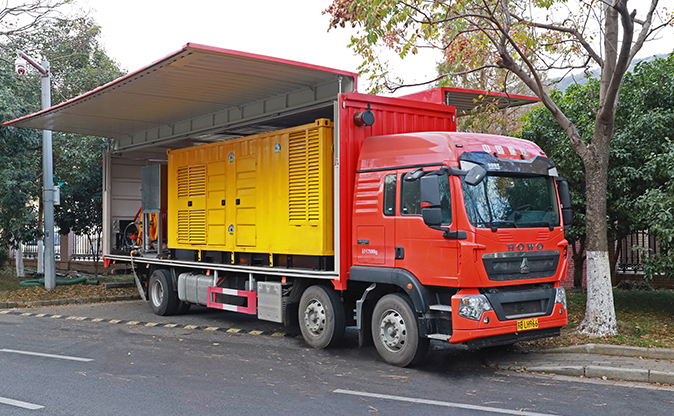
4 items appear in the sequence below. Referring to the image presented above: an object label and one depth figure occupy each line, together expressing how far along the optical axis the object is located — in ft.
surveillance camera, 53.67
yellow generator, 30.17
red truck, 25.09
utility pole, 53.52
